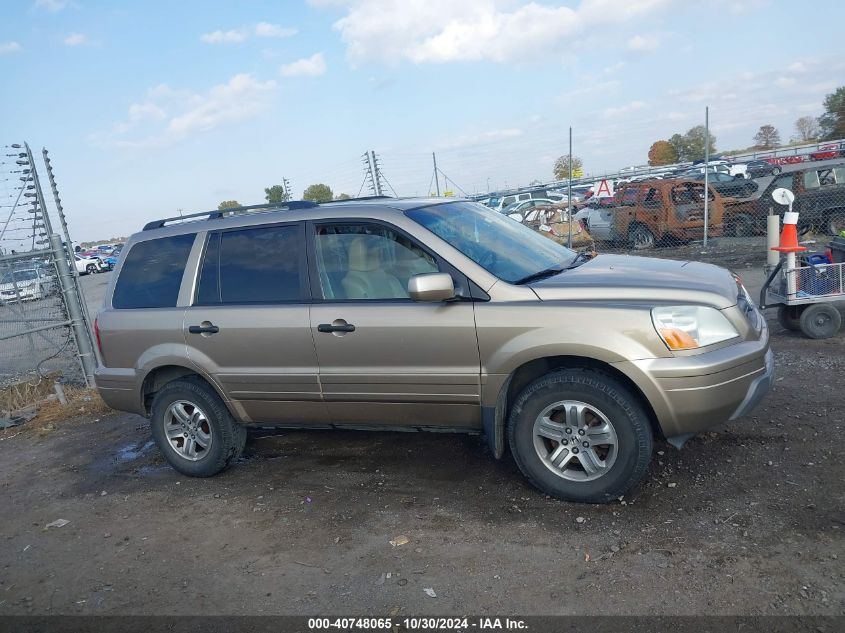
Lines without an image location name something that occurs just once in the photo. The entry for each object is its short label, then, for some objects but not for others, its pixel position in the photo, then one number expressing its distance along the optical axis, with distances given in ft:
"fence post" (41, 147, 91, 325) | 25.46
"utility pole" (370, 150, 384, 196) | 39.65
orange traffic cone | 20.87
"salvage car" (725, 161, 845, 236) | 46.37
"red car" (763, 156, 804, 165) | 104.12
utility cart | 21.40
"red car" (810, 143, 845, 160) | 84.02
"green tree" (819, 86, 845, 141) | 146.20
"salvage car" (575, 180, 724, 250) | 48.85
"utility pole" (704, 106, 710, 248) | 41.70
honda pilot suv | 11.95
